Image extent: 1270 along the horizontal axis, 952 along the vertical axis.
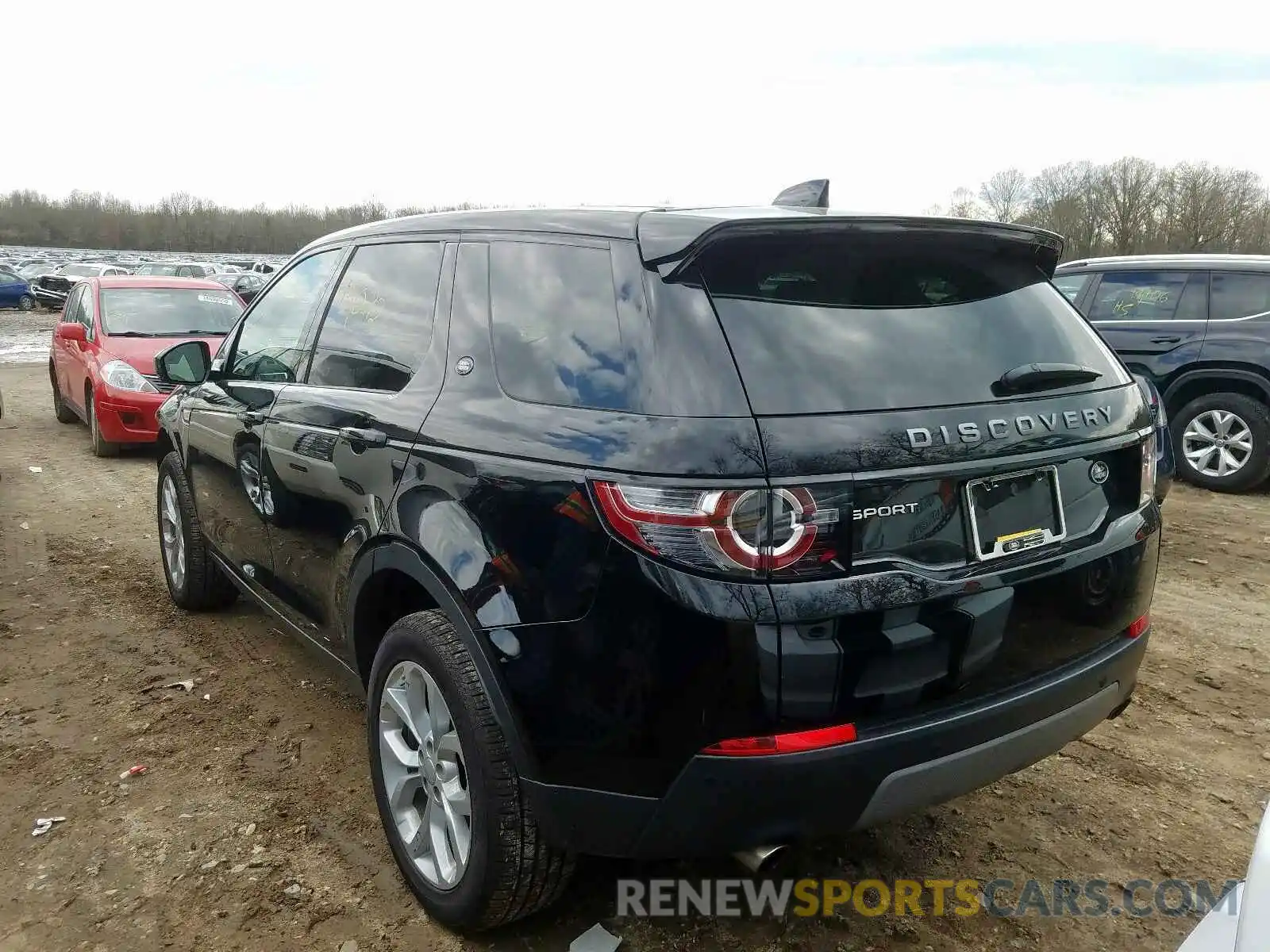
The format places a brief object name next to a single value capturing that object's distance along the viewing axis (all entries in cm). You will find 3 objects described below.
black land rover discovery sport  186
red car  863
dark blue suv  768
